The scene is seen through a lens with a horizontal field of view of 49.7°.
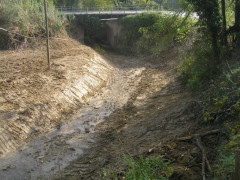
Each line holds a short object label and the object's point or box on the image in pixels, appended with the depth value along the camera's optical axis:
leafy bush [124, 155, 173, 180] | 4.52
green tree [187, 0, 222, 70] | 9.27
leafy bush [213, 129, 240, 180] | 4.28
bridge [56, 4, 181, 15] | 27.12
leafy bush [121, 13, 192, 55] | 21.73
